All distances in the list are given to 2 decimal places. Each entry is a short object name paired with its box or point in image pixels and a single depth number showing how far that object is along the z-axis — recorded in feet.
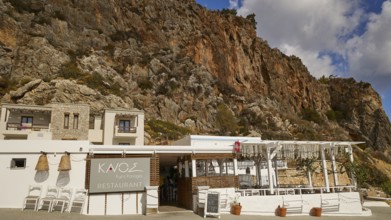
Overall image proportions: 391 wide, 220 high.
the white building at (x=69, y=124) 97.25
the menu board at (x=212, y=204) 50.29
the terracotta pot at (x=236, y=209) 53.57
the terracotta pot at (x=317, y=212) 56.70
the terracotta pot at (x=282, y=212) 55.01
